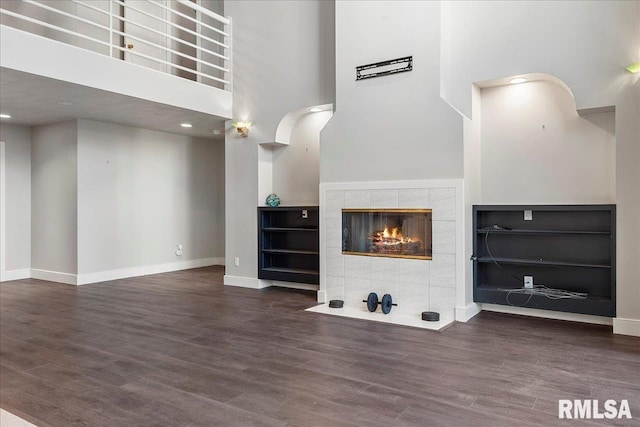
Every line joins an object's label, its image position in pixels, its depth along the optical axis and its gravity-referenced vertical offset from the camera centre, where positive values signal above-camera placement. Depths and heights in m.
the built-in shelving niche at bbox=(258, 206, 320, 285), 6.42 -0.46
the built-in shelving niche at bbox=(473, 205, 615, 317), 4.49 -0.45
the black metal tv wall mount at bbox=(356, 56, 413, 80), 5.01 +1.69
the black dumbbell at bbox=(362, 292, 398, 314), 4.95 -1.01
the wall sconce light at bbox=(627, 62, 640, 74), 4.06 +1.33
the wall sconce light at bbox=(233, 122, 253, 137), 6.71 +1.30
